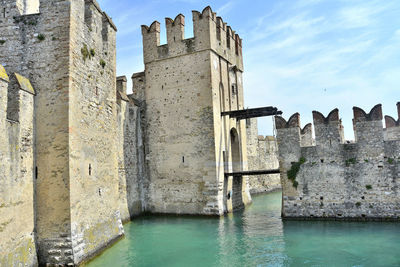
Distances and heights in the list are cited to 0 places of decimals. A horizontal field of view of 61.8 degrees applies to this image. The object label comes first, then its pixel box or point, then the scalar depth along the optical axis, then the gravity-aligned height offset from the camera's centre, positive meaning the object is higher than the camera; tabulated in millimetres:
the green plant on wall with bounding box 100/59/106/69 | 10539 +3421
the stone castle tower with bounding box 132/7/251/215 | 15508 +2329
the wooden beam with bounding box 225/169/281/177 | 15305 -396
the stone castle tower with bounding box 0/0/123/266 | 7531 +923
